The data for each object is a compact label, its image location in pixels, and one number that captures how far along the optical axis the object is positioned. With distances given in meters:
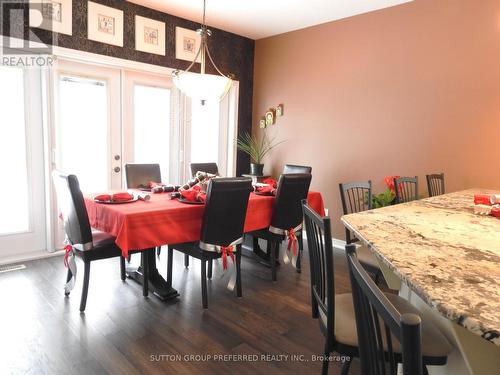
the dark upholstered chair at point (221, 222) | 2.49
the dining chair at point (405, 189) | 2.95
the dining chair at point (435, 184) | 3.23
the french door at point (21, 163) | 3.39
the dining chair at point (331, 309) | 1.12
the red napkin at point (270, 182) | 3.53
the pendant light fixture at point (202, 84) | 2.77
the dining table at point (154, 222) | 2.34
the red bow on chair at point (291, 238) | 3.19
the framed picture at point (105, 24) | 3.69
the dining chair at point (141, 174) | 3.50
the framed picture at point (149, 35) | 4.07
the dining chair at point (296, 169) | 3.90
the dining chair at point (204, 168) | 3.99
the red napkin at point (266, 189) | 3.26
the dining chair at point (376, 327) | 0.56
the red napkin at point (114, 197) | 2.62
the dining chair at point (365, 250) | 2.12
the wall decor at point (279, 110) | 5.02
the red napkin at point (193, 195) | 2.69
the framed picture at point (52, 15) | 3.36
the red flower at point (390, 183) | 3.60
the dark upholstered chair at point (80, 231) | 2.43
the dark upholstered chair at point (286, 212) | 3.07
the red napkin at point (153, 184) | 3.34
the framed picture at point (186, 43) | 4.44
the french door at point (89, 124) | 3.67
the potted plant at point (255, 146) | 5.23
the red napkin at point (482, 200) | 1.98
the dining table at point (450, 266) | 0.78
